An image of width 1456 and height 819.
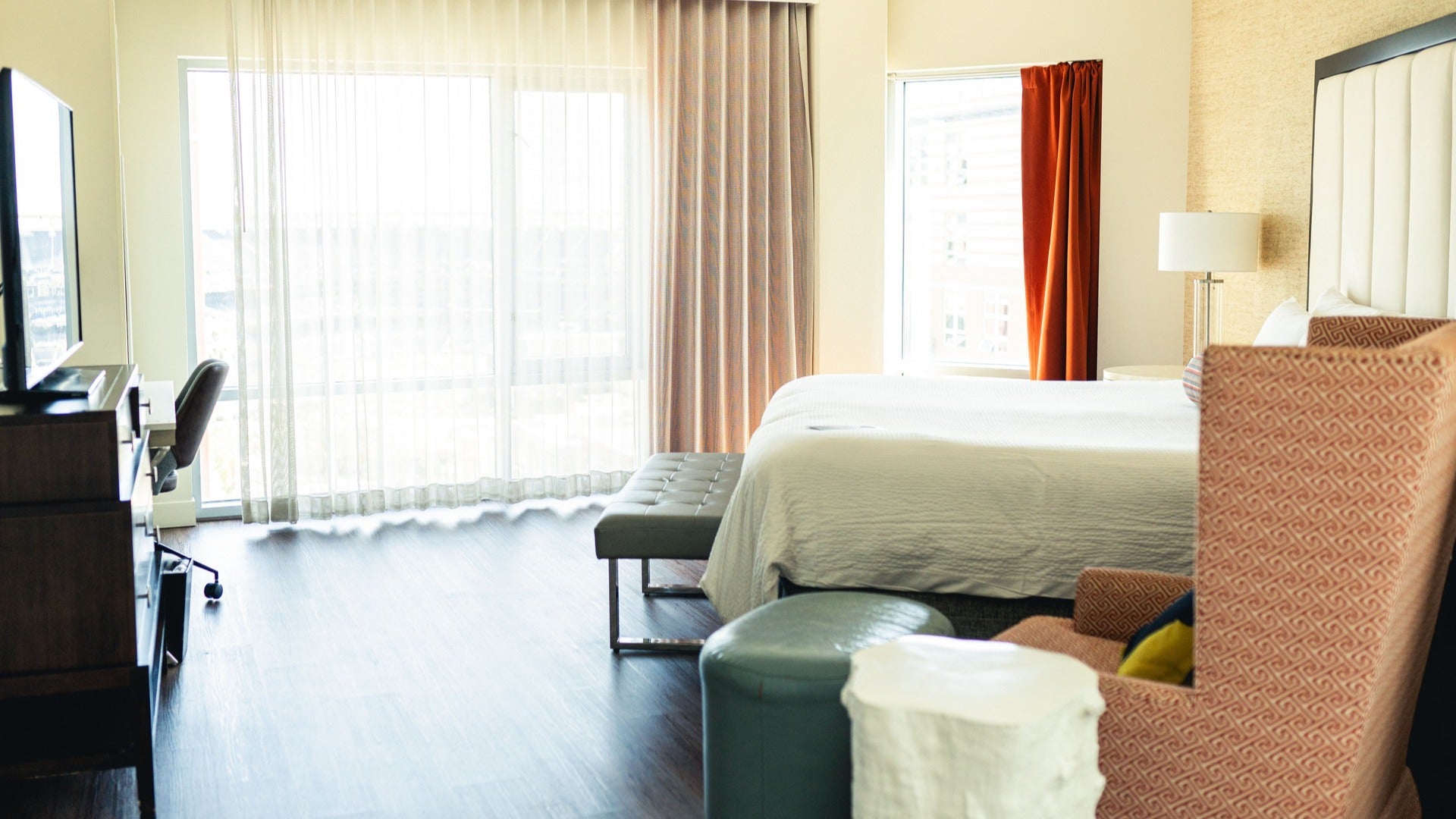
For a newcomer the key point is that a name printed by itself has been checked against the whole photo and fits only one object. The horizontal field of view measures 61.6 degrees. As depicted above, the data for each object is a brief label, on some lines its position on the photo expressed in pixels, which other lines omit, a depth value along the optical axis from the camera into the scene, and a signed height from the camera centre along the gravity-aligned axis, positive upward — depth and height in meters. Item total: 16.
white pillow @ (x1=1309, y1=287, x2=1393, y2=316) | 3.89 +0.03
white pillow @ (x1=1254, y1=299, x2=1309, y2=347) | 4.00 -0.03
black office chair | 4.04 -0.31
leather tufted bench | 3.51 -0.58
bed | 2.98 -0.43
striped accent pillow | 3.67 -0.19
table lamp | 4.81 +0.30
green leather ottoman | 2.15 -0.72
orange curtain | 5.73 +0.55
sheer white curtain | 5.12 +0.31
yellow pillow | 2.02 -0.56
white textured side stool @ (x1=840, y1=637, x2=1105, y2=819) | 1.73 -0.61
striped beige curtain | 5.57 +0.48
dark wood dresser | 2.50 -0.54
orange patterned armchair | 1.68 -0.38
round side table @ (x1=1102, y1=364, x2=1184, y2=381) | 5.06 -0.23
